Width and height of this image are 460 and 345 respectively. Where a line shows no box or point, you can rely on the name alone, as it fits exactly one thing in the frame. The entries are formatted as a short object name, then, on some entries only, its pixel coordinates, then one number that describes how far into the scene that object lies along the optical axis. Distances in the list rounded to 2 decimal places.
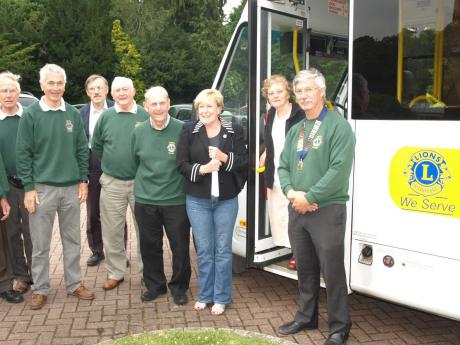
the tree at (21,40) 30.81
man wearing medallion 3.37
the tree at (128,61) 34.84
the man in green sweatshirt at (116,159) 4.64
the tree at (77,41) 32.91
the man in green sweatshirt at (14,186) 4.52
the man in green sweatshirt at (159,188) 4.26
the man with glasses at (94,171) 5.46
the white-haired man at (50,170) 4.27
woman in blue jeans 3.99
